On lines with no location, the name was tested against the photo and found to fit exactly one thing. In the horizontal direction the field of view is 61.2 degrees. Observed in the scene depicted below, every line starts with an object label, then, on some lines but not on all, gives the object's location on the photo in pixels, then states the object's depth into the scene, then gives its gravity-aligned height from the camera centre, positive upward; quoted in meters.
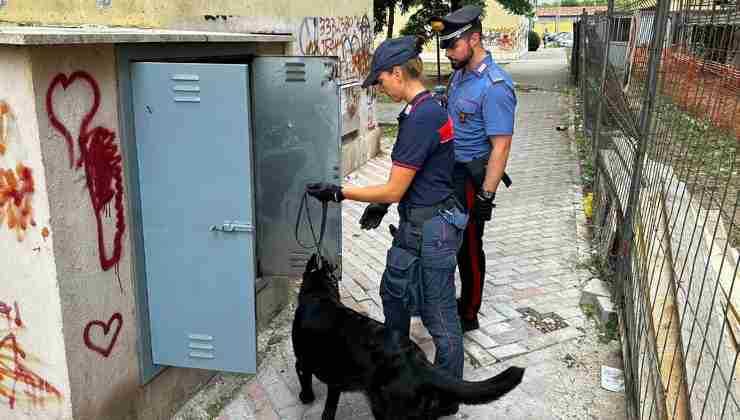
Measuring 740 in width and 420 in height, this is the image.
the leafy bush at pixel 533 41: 51.19 -0.15
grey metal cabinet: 2.88 -0.79
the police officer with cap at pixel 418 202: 2.76 -0.76
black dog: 2.58 -1.39
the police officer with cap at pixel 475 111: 3.57 -0.41
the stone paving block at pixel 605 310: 4.25 -1.79
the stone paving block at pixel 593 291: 4.57 -1.80
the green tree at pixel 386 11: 18.64 +0.79
